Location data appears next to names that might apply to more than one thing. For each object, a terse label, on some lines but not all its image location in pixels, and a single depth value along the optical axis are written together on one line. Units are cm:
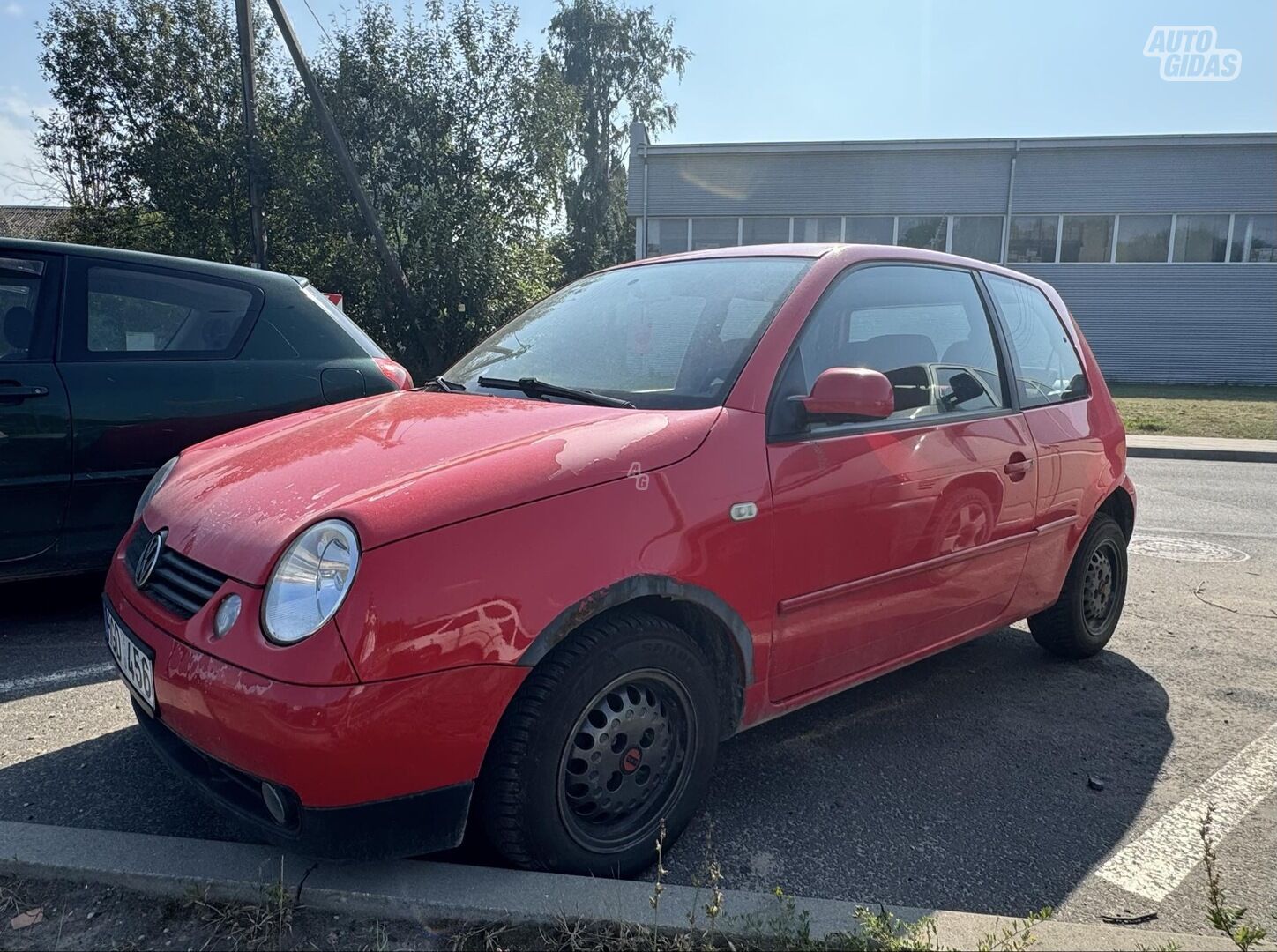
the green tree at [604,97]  3441
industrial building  2323
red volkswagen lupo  188
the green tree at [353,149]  1616
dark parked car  375
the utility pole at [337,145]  1268
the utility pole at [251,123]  1352
